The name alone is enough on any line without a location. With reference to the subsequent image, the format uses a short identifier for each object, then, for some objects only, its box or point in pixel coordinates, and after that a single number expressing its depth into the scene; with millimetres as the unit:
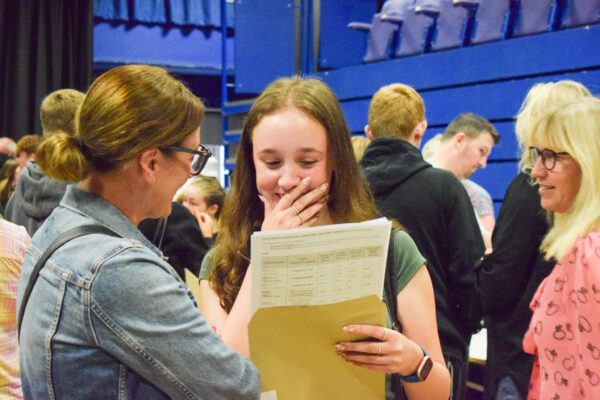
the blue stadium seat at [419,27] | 7633
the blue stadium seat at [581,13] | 6043
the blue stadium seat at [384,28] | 8203
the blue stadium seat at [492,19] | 6848
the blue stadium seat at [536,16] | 6477
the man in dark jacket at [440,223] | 3053
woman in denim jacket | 1267
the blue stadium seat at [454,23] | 7323
